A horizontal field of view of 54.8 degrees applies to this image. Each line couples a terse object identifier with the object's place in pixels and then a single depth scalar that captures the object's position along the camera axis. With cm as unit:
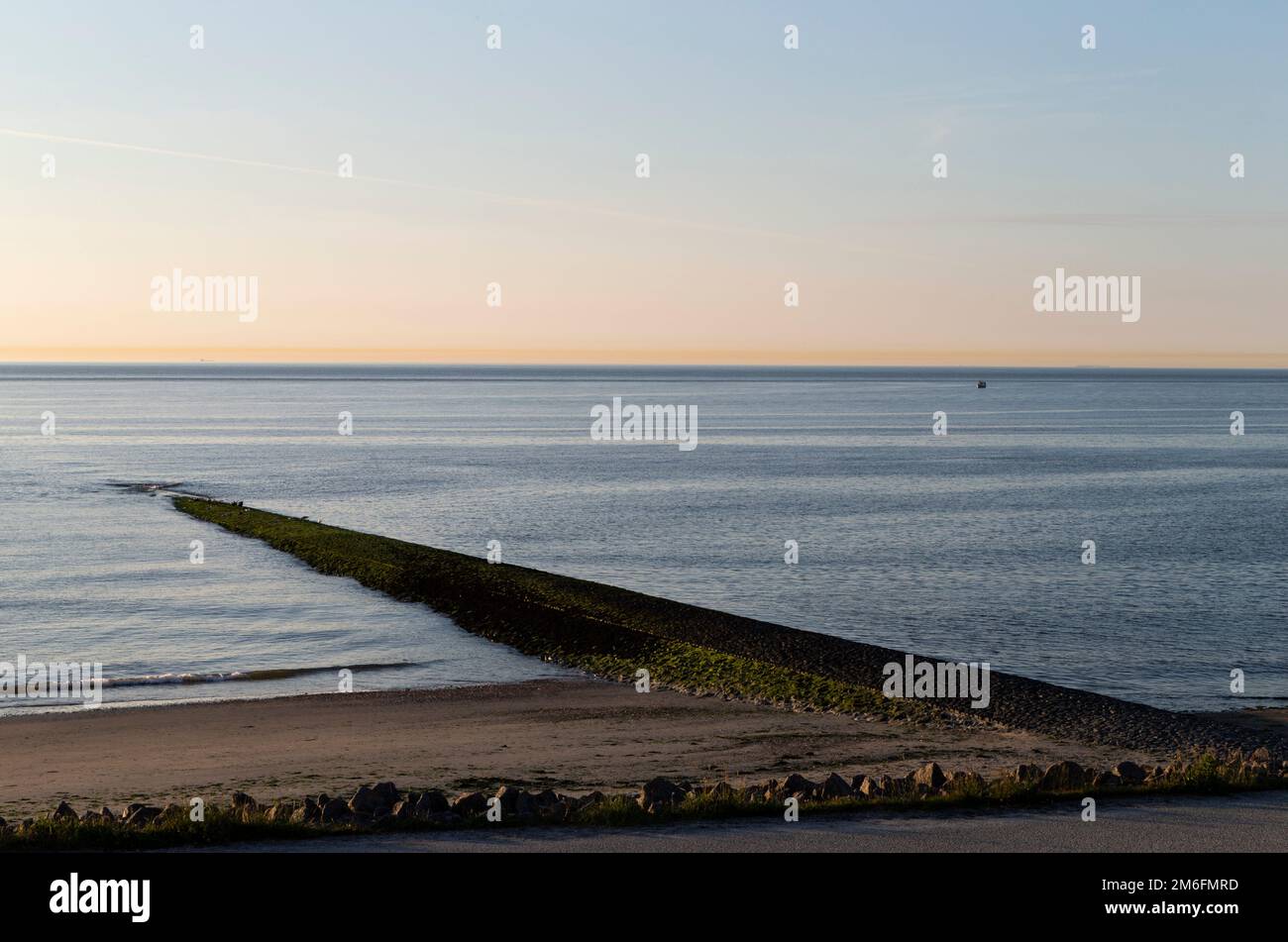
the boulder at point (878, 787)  1648
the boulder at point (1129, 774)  1675
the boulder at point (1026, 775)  1631
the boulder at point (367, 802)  1552
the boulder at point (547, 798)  1620
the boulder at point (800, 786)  1653
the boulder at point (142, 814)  1543
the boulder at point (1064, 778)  1605
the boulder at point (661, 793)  1569
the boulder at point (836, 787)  1647
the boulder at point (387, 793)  1606
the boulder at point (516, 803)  1553
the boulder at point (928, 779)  1656
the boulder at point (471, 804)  1562
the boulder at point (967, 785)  1581
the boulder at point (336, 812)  1502
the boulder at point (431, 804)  1538
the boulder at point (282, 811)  1501
